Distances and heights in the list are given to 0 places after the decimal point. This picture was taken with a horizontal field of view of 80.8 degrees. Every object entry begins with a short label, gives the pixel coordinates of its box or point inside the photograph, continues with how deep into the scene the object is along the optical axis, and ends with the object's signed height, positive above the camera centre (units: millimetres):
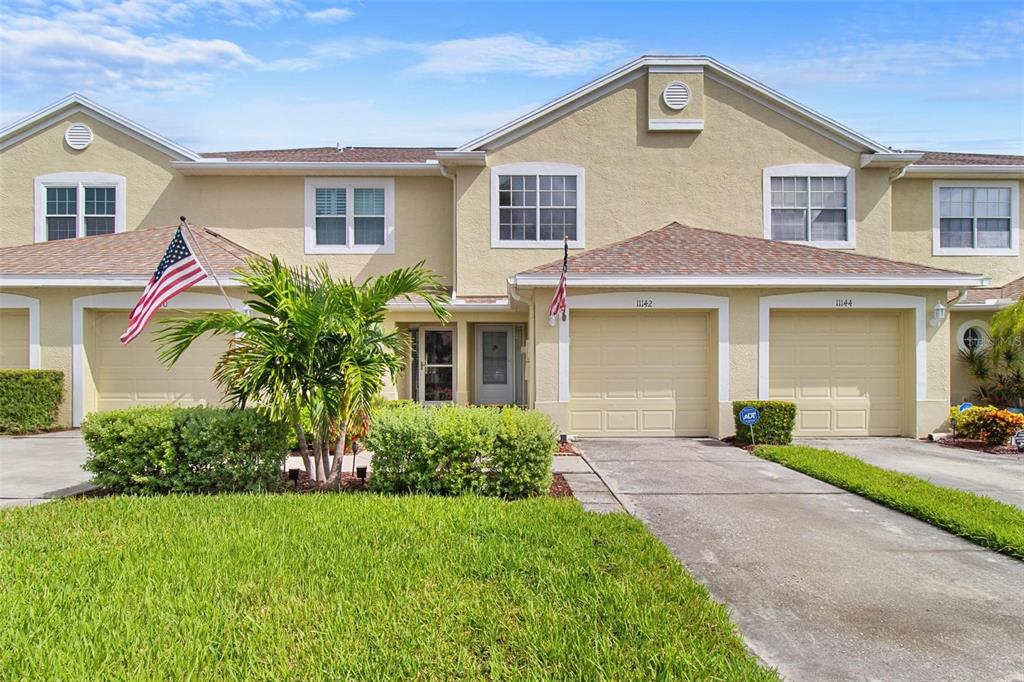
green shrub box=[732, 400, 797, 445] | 11219 -1527
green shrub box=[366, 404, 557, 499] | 6906 -1312
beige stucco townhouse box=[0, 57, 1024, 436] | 12219 +2355
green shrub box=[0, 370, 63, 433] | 12391 -1270
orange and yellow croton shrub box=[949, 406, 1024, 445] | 11188 -1537
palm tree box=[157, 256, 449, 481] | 6938 -111
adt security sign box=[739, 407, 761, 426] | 10875 -1335
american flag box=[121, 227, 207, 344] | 7344 +766
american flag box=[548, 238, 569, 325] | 11000 +731
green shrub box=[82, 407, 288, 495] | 6984 -1295
